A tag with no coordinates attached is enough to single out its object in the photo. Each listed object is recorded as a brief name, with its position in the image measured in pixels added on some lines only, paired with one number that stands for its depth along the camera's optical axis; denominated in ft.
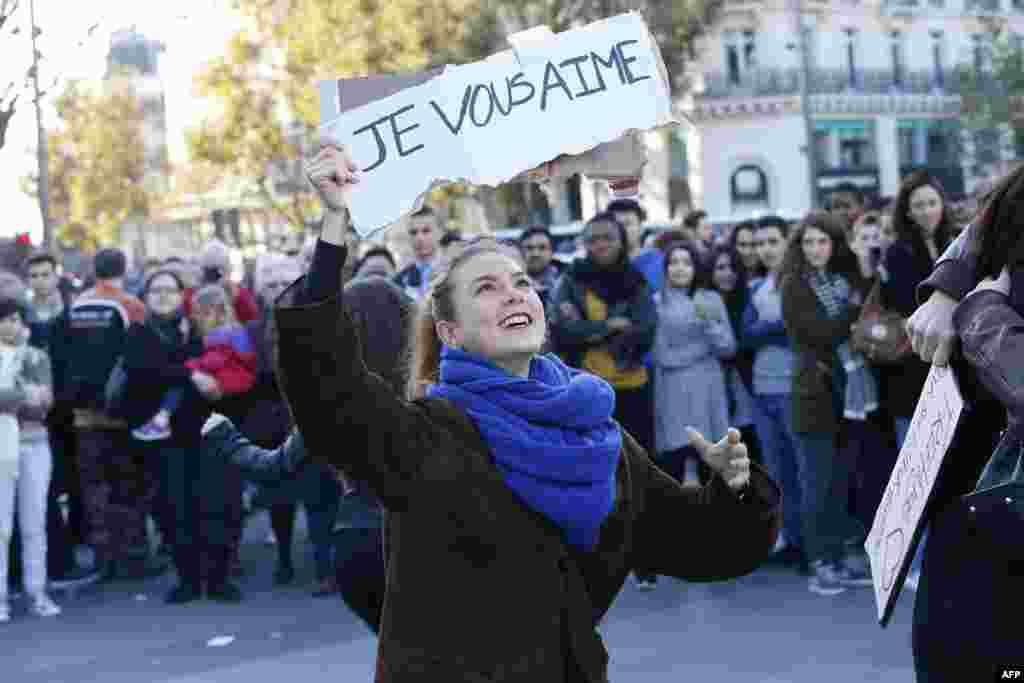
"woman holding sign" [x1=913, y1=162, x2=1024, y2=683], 11.27
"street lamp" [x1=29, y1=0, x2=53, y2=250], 68.65
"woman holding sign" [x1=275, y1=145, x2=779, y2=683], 10.68
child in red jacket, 35.04
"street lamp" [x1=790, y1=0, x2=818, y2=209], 155.94
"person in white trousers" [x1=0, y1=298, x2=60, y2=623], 34.22
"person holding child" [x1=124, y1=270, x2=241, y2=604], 35.17
